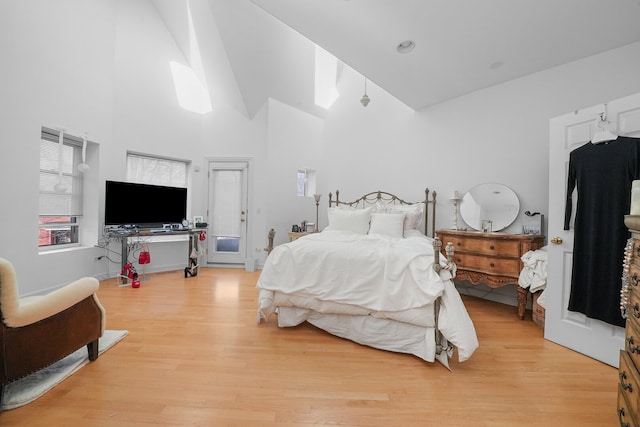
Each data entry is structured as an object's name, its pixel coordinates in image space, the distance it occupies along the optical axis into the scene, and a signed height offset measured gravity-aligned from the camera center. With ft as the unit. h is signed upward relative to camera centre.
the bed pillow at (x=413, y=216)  12.73 -0.06
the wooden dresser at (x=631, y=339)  3.77 -1.68
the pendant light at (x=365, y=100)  13.27 +5.50
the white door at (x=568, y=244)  6.76 -0.68
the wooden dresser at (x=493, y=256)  9.70 -1.45
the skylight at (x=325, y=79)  18.12 +9.05
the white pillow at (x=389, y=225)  11.80 -0.48
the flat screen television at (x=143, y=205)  13.87 +0.00
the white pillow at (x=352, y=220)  12.65 -0.38
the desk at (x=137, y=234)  13.55 -1.54
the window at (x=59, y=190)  11.74 +0.53
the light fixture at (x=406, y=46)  9.05 +5.71
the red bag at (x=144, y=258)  14.15 -2.79
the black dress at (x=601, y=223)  6.46 -0.02
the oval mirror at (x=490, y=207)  11.34 +0.47
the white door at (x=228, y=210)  18.25 -0.17
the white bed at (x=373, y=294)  6.65 -2.23
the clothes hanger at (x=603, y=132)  6.66 +2.23
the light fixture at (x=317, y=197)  17.19 +0.87
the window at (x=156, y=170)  15.93 +2.14
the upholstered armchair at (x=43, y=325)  4.89 -2.57
